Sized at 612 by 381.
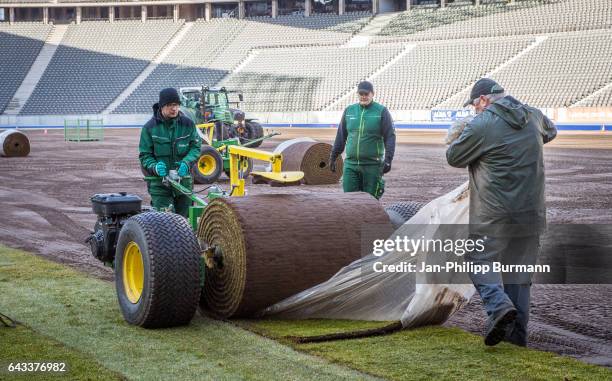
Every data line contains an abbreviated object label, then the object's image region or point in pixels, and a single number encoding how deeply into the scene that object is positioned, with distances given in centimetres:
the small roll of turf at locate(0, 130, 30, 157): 2755
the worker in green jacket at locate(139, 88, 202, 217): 780
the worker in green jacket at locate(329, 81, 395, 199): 929
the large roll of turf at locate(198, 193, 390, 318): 649
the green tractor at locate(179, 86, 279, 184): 1867
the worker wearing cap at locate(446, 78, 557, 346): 550
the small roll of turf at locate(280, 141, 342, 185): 1766
